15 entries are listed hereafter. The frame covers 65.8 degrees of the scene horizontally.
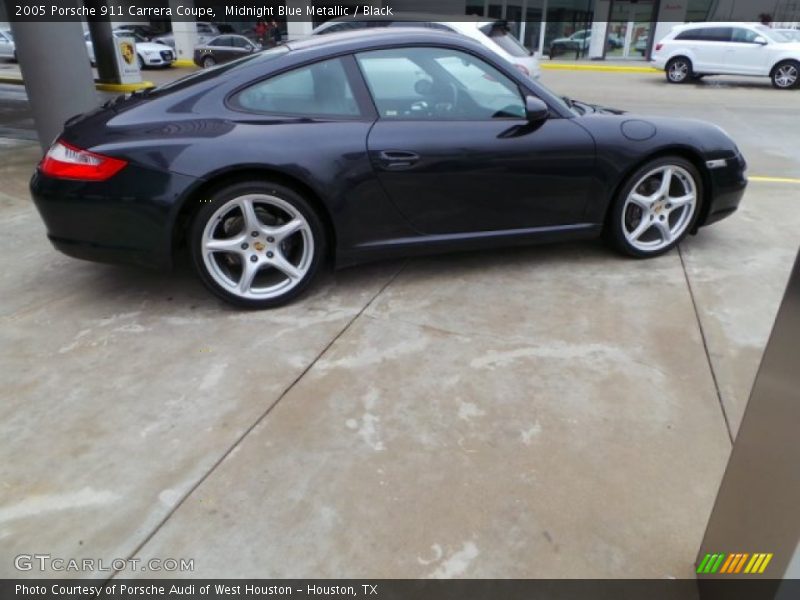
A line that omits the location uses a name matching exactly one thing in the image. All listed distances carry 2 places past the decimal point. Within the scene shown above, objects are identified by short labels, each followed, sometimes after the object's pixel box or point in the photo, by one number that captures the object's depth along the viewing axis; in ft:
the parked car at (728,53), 50.75
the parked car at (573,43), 84.90
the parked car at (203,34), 82.53
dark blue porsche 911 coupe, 10.38
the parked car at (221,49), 72.74
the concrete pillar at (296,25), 81.61
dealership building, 82.38
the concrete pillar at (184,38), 81.20
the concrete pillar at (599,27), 84.17
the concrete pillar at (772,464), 4.40
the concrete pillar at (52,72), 19.88
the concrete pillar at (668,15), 81.82
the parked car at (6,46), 77.80
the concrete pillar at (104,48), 44.62
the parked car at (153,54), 71.82
